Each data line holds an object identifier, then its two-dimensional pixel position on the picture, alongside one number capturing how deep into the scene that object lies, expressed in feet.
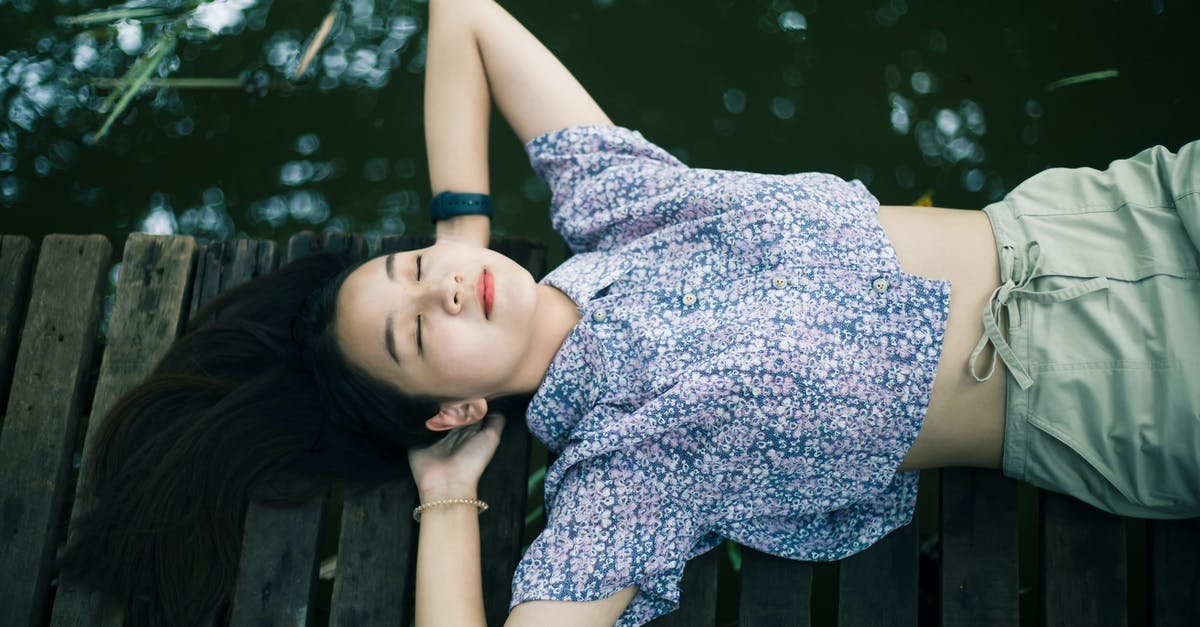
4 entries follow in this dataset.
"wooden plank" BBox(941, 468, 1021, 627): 5.57
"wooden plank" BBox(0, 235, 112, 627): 5.95
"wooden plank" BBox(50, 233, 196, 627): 6.22
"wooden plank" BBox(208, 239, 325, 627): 5.68
